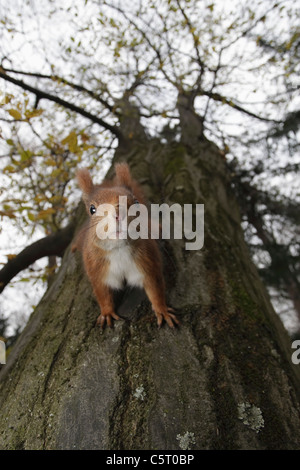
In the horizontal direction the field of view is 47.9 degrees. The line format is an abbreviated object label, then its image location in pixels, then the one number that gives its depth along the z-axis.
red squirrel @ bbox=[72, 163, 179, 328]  0.34
